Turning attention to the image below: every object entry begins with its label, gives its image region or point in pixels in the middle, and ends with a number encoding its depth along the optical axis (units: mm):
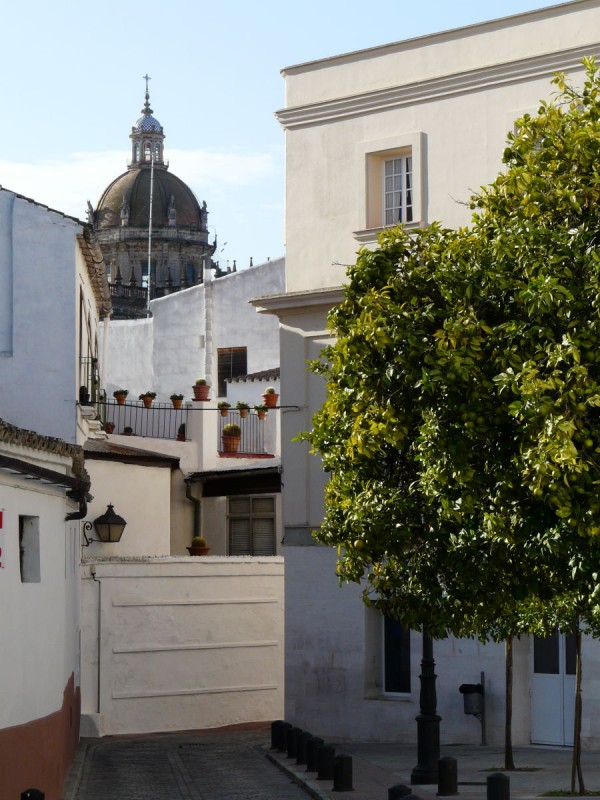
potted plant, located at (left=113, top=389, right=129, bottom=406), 36312
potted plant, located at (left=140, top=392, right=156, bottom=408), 35875
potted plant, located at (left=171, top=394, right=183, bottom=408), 35312
